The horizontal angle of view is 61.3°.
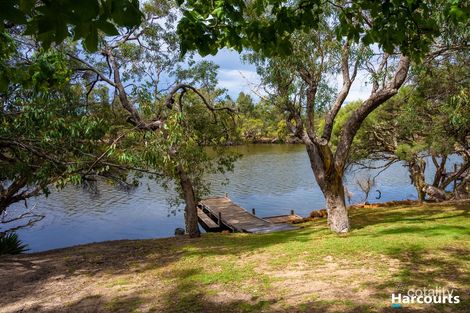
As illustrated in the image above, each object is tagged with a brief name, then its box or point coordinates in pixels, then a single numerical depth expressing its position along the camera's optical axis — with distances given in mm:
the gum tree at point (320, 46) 4141
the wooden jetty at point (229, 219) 18875
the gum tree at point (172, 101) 12263
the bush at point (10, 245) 13273
